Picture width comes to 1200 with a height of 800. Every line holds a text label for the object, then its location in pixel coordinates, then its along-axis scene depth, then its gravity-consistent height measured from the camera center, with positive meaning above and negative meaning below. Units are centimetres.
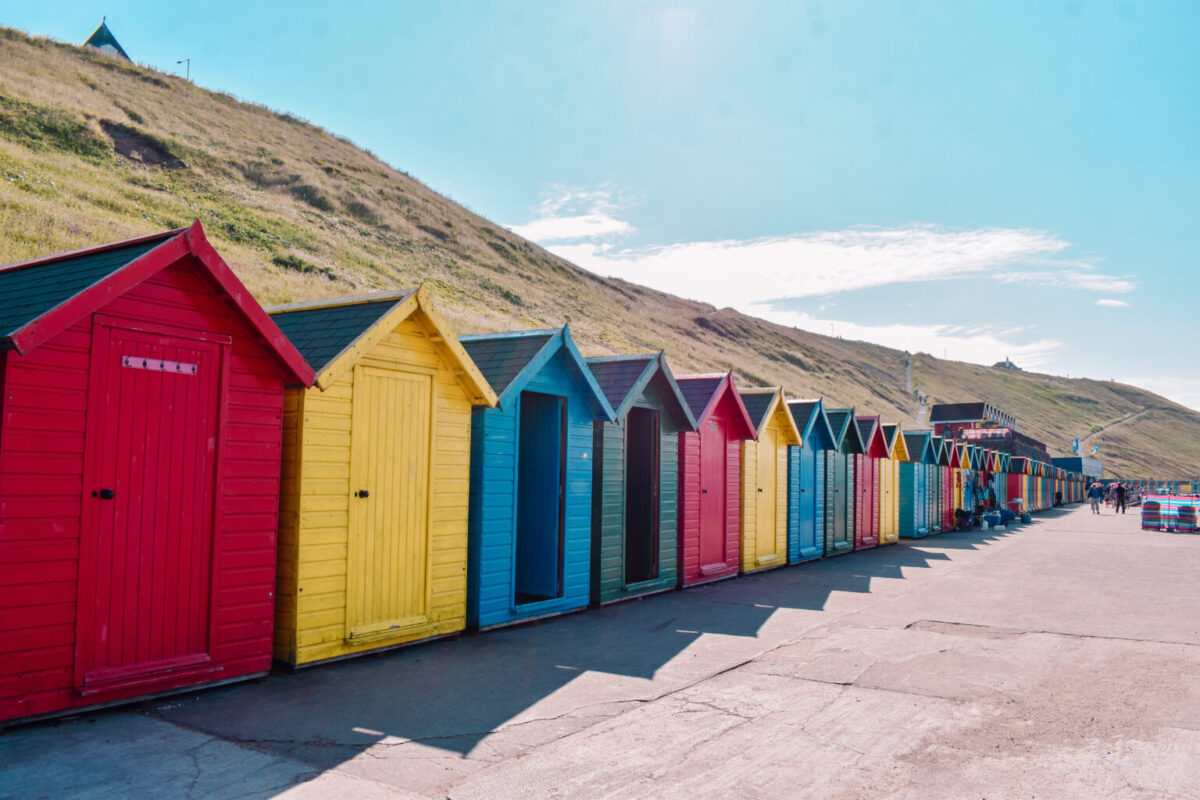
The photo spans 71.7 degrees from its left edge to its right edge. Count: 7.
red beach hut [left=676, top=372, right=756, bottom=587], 1319 -57
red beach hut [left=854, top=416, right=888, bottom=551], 2119 -80
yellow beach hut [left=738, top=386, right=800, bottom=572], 1528 -64
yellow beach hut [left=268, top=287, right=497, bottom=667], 730 -39
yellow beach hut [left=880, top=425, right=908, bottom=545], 2306 -111
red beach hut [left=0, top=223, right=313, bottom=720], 549 -29
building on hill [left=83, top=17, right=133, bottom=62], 6109 +2914
